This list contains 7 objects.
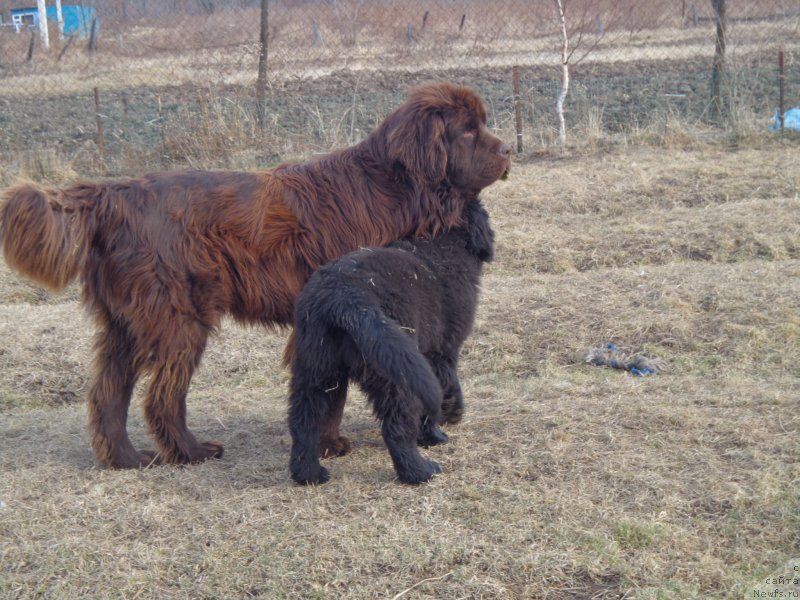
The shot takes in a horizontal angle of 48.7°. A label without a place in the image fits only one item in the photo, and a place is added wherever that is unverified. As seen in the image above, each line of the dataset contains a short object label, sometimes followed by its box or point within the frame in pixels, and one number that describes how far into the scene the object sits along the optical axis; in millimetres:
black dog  3797
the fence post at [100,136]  11695
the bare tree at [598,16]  16188
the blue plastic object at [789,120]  11773
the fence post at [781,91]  11445
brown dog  4488
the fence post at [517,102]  11575
